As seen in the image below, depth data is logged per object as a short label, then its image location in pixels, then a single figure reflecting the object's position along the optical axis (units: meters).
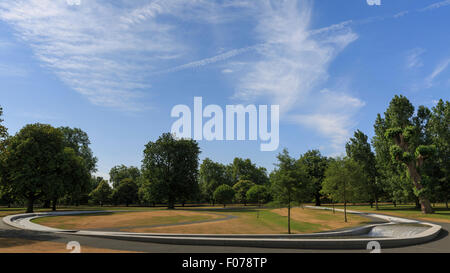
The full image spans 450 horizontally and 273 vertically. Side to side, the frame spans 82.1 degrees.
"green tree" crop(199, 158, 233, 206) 104.85
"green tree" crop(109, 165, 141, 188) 110.59
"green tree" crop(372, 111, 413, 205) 49.50
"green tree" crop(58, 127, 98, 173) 69.69
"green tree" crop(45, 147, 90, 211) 42.41
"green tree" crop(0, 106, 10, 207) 39.91
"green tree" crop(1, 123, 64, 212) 39.78
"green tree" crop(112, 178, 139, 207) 84.25
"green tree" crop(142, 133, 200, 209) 61.12
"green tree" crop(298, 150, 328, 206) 74.50
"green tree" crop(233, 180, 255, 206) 95.56
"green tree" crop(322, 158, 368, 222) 36.12
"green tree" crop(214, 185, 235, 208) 76.44
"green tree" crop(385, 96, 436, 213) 42.28
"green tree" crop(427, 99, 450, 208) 47.72
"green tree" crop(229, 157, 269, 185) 125.88
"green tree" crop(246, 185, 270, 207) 83.81
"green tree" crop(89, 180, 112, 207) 82.44
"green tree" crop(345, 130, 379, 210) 61.06
